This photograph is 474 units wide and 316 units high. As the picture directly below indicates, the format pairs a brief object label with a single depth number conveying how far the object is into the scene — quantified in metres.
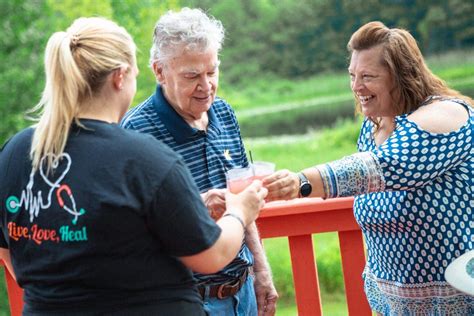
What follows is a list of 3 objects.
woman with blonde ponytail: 1.75
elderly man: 2.35
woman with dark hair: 2.30
